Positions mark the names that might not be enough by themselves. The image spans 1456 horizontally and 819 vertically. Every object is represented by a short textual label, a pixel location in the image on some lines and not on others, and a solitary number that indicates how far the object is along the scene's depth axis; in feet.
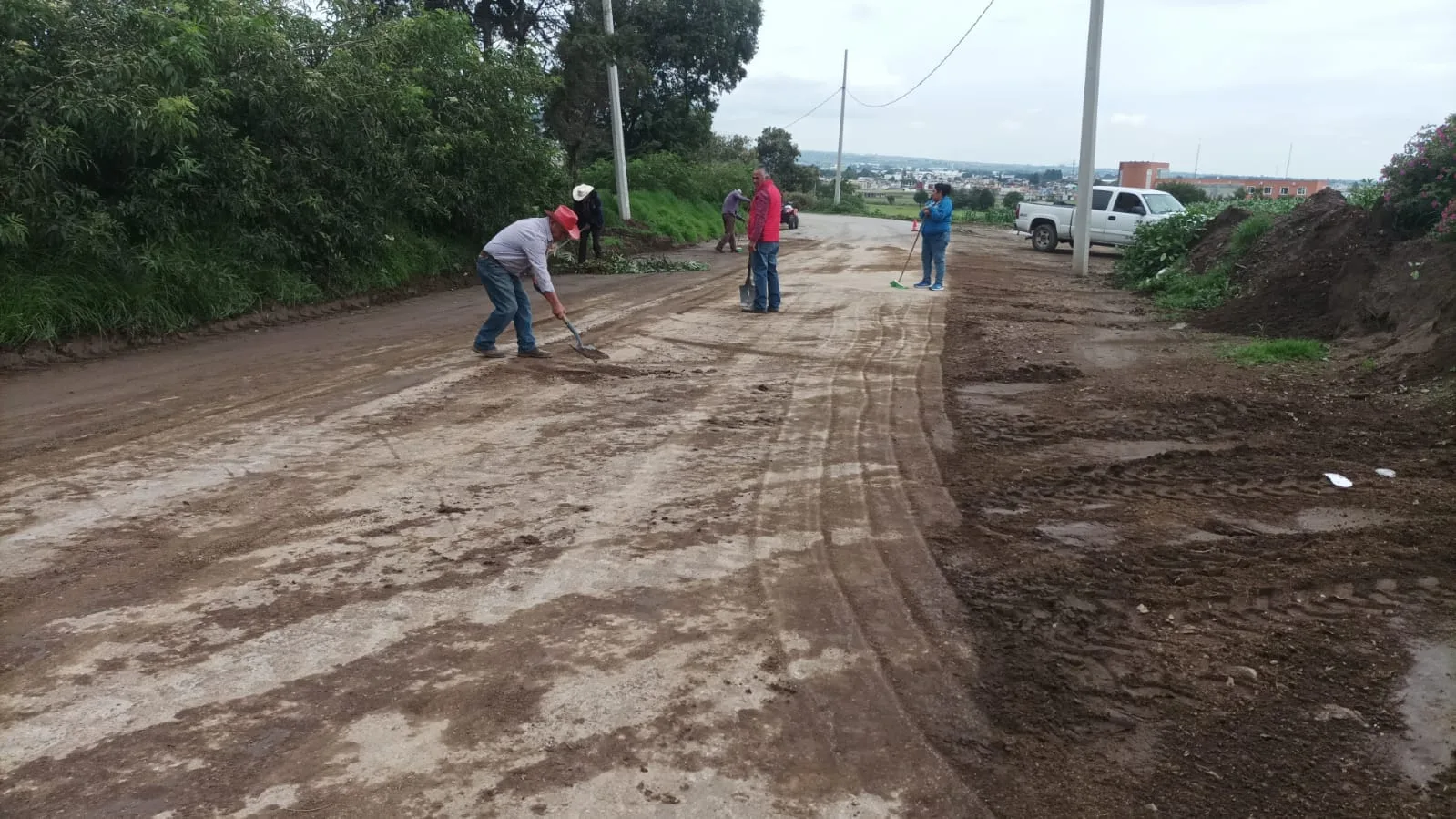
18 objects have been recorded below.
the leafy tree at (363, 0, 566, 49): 81.92
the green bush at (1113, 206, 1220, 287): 55.93
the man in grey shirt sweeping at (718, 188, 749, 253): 67.40
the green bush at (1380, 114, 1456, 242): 33.53
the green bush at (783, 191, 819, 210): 173.74
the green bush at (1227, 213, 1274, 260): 46.91
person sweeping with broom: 49.78
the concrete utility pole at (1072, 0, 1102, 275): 57.21
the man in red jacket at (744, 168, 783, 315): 39.96
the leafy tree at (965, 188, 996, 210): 166.54
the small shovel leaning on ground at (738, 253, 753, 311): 41.50
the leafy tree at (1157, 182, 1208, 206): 103.27
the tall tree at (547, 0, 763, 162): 117.50
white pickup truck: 72.54
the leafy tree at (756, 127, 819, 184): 194.70
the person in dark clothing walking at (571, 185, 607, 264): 56.95
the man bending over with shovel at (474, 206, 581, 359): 28.43
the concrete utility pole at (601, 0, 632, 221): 69.77
